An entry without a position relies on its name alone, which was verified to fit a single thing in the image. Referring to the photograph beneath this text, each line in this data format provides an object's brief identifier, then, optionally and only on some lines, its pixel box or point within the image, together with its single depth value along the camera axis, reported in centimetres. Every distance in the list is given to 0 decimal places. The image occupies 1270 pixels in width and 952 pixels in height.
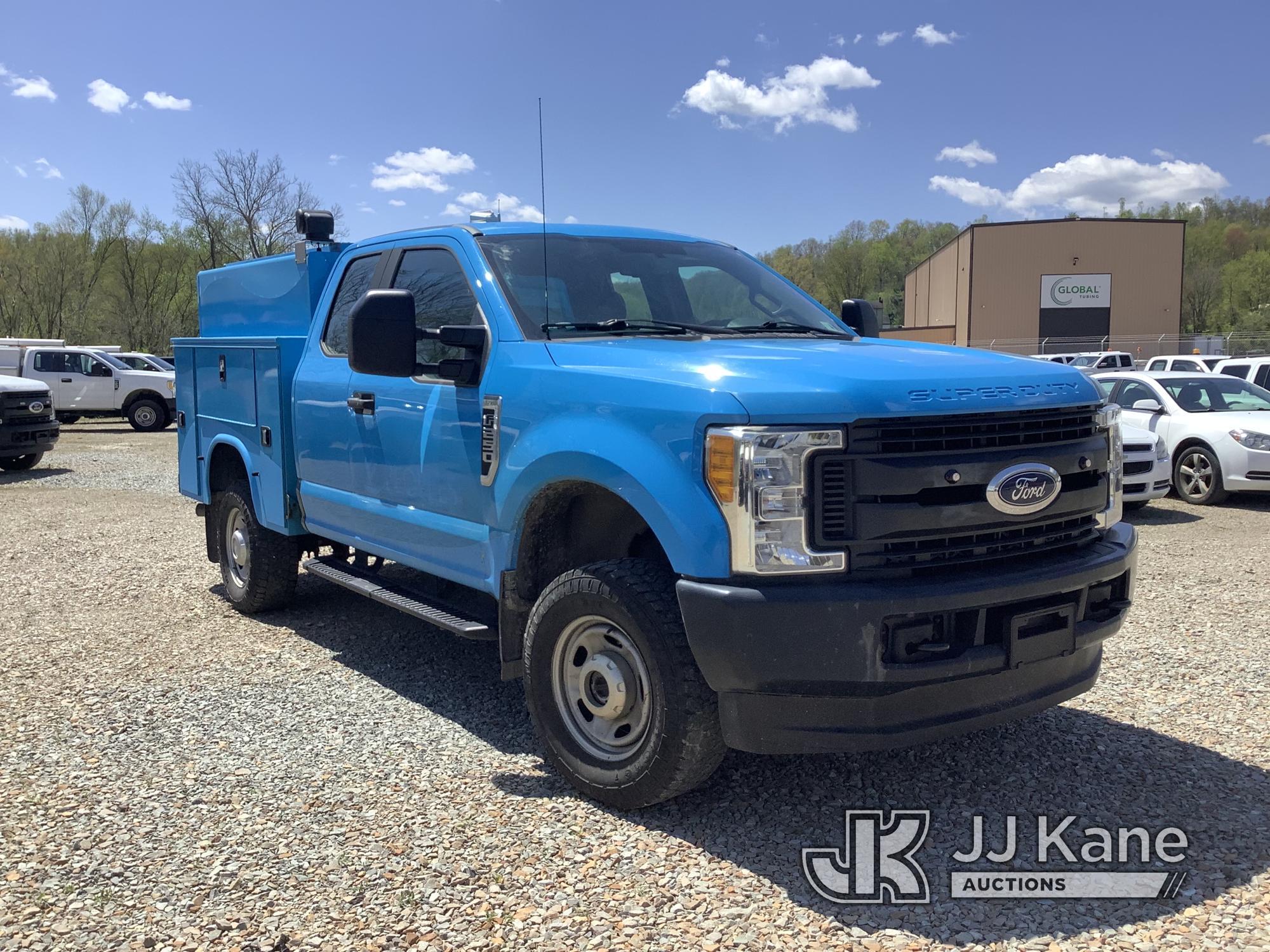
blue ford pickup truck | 296
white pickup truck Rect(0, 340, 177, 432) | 2380
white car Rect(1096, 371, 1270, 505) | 1130
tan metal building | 5300
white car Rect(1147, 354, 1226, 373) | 2125
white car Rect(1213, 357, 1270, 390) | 1593
